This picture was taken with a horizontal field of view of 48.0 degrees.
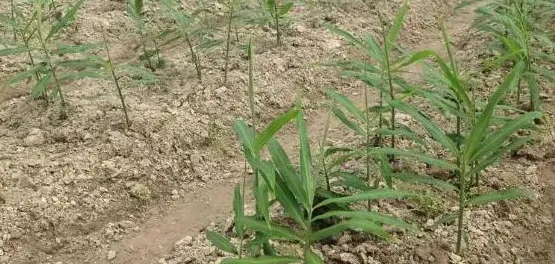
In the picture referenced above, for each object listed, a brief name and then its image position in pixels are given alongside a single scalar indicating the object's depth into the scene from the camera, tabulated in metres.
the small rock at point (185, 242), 2.82
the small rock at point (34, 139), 3.44
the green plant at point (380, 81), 2.55
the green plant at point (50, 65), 3.32
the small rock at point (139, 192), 3.21
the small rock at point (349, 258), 2.45
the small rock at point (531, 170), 2.93
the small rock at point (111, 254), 2.87
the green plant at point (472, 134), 2.20
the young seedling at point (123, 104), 3.33
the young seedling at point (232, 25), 3.84
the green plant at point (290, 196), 2.03
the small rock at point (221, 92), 3.84
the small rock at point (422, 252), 2.47
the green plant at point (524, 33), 3.08
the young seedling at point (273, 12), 4.16
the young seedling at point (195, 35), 3.79
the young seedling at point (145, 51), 3.85
